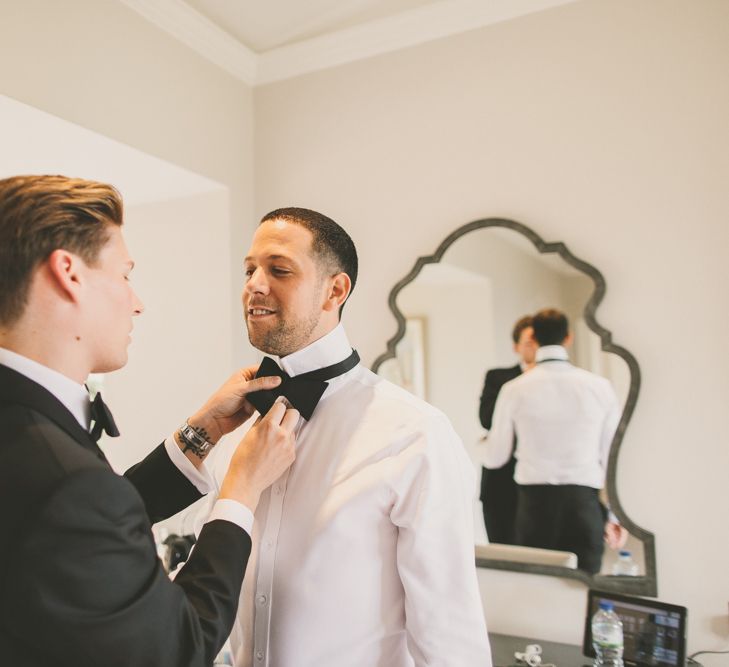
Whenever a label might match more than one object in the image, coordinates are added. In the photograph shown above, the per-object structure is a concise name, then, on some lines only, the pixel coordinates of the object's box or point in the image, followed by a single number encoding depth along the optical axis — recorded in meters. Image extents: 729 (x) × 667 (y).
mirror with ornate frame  2.26
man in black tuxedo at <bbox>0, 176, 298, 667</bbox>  0.88
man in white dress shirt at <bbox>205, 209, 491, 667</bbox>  1.31
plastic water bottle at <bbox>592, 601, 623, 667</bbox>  2.04
